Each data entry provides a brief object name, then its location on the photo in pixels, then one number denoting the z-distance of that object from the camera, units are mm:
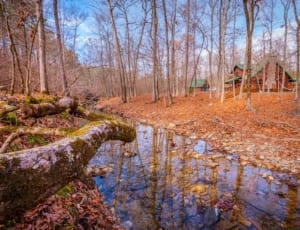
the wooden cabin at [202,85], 38781
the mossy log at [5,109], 2814
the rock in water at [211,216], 3051
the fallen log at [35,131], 2076
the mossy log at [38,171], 1031
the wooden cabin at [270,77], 20752
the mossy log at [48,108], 2525
